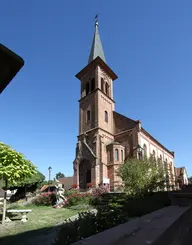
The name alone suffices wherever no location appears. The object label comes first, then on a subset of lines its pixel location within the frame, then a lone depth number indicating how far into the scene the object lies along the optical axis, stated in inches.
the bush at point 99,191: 715.4
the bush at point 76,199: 604.5
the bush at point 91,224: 152.3
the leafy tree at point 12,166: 370.3
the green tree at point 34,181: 1034.0
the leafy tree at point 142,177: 535.7
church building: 1027.9
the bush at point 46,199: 684.9
